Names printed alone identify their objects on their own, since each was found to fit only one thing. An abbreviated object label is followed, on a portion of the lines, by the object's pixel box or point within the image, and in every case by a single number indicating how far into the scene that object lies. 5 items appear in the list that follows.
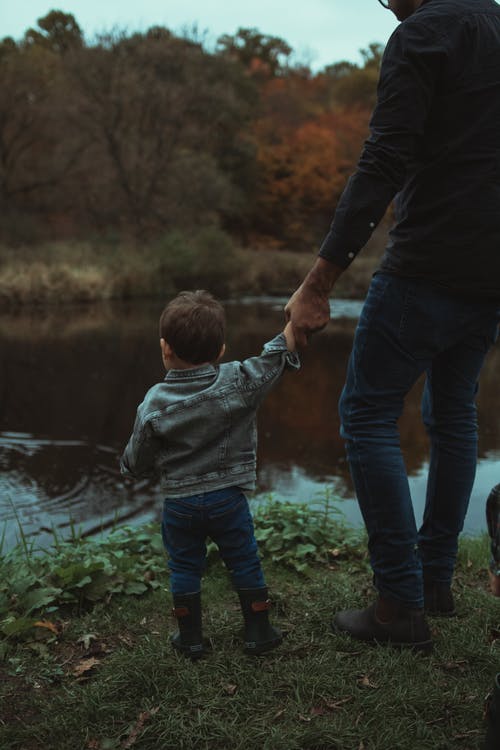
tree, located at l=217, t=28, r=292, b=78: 47.97
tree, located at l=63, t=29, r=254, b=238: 27.08
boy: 2.39
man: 2.23
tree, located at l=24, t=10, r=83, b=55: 41.09
